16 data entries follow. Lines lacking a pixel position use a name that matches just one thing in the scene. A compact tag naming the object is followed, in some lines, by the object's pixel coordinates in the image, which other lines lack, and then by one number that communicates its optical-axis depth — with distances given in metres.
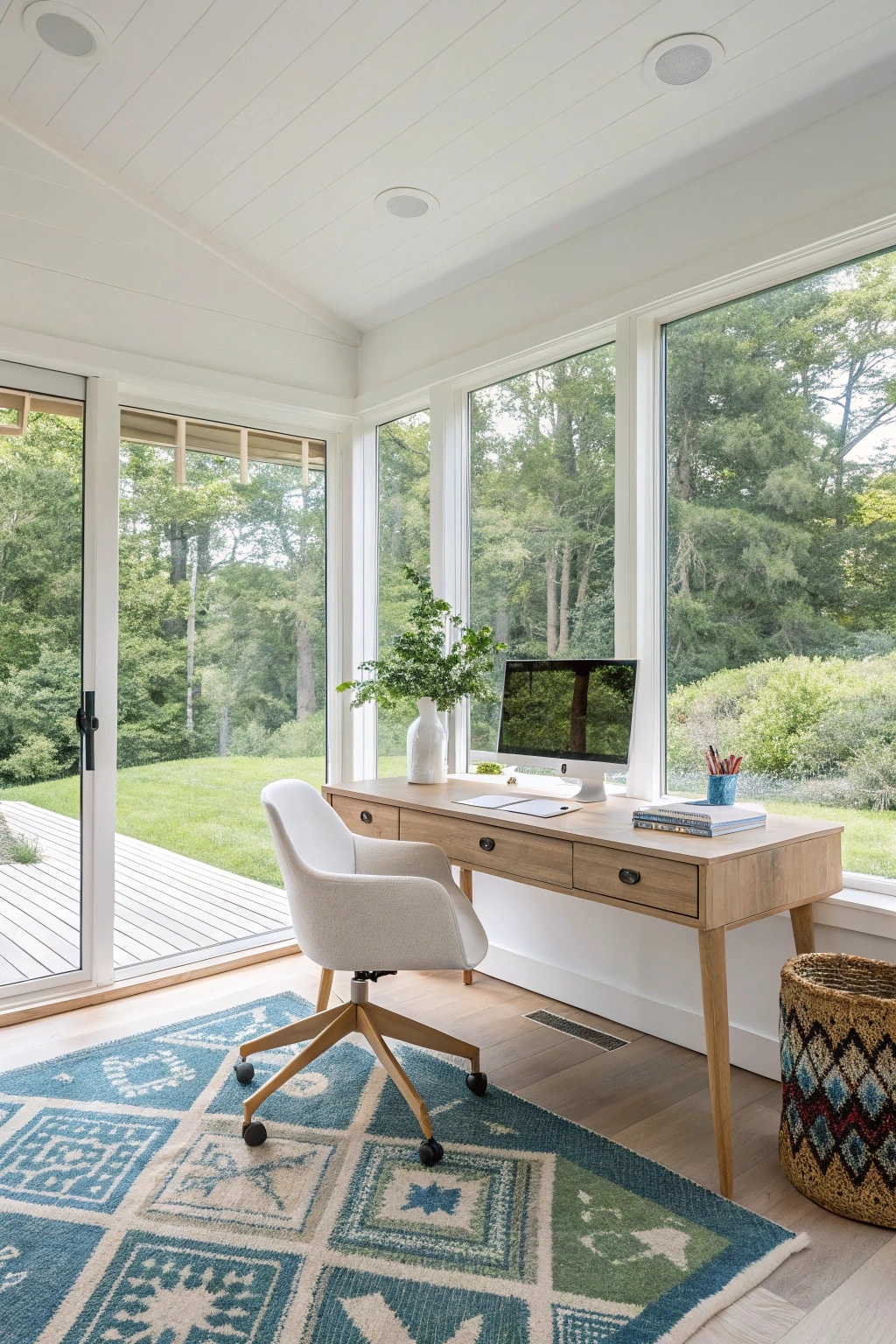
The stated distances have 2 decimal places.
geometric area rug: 1.57
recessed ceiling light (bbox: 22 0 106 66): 2.29
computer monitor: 2.65
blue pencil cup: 2.36
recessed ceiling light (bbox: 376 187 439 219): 2.95
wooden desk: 1.95
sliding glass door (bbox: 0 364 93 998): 2.96
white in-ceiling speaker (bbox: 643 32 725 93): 2.14
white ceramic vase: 3.10
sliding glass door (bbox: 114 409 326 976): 3.30
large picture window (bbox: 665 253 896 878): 2.32
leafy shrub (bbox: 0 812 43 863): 2.93
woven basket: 1.81
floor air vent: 2.71
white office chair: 2.12
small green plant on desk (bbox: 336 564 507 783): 3.09
